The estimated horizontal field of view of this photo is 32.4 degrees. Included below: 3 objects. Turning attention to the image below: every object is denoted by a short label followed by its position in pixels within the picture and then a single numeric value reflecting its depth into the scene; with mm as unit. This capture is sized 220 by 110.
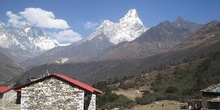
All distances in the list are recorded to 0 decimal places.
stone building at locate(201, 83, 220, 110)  31984
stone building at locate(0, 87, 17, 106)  50531
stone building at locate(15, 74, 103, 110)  26547
